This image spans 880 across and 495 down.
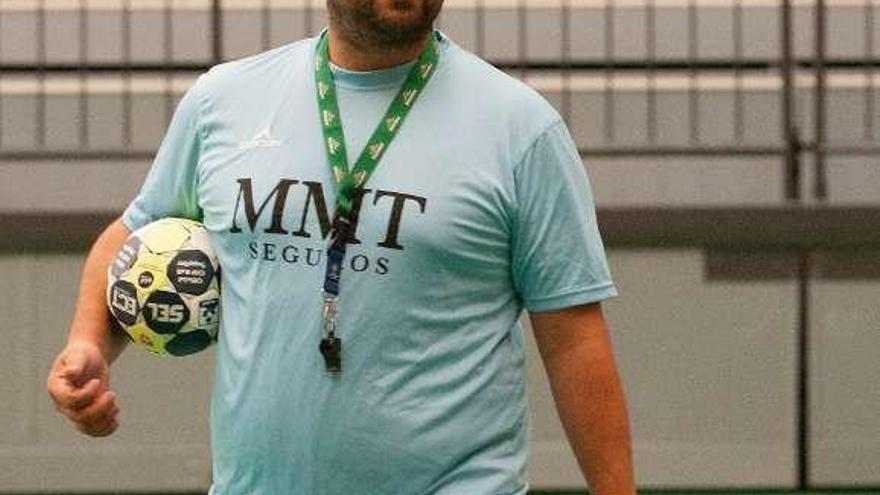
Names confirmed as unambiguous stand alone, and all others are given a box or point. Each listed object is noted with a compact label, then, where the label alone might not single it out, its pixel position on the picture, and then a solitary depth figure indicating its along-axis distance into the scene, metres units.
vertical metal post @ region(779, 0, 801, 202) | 19.67
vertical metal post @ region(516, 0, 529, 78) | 20.41
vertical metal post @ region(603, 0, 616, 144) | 20.22
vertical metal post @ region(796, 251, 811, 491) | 19.37
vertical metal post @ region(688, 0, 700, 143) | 20.17
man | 7.79
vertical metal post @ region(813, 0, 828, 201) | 19.59
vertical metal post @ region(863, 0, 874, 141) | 19.95
